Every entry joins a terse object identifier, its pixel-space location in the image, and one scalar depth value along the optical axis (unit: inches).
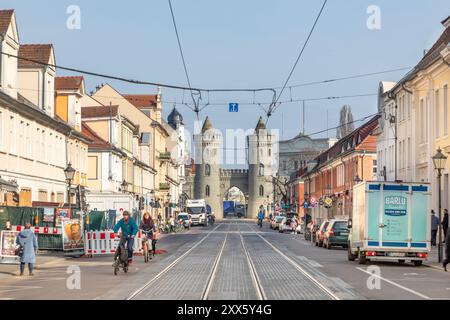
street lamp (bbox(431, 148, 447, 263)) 1336.1
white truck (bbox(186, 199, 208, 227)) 4340.6
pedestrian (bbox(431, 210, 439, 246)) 1658.5
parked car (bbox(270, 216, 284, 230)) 3597.0
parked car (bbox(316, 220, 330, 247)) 1909.4
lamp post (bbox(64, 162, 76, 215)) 1594.5
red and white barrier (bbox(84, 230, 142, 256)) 1413.6
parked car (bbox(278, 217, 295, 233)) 3252.0
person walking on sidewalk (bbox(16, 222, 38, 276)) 1016.2
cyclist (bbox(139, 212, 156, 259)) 1311.5
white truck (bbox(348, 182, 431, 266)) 1206.3
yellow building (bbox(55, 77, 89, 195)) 2236.7
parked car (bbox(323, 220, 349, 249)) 1802.4
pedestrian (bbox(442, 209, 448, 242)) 1544.3
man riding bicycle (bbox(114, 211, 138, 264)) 1030.4
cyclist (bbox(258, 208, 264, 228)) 4502.5
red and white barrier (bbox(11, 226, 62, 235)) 1439.5
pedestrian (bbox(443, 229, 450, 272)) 1089.4
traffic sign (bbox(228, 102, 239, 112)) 1802.4
